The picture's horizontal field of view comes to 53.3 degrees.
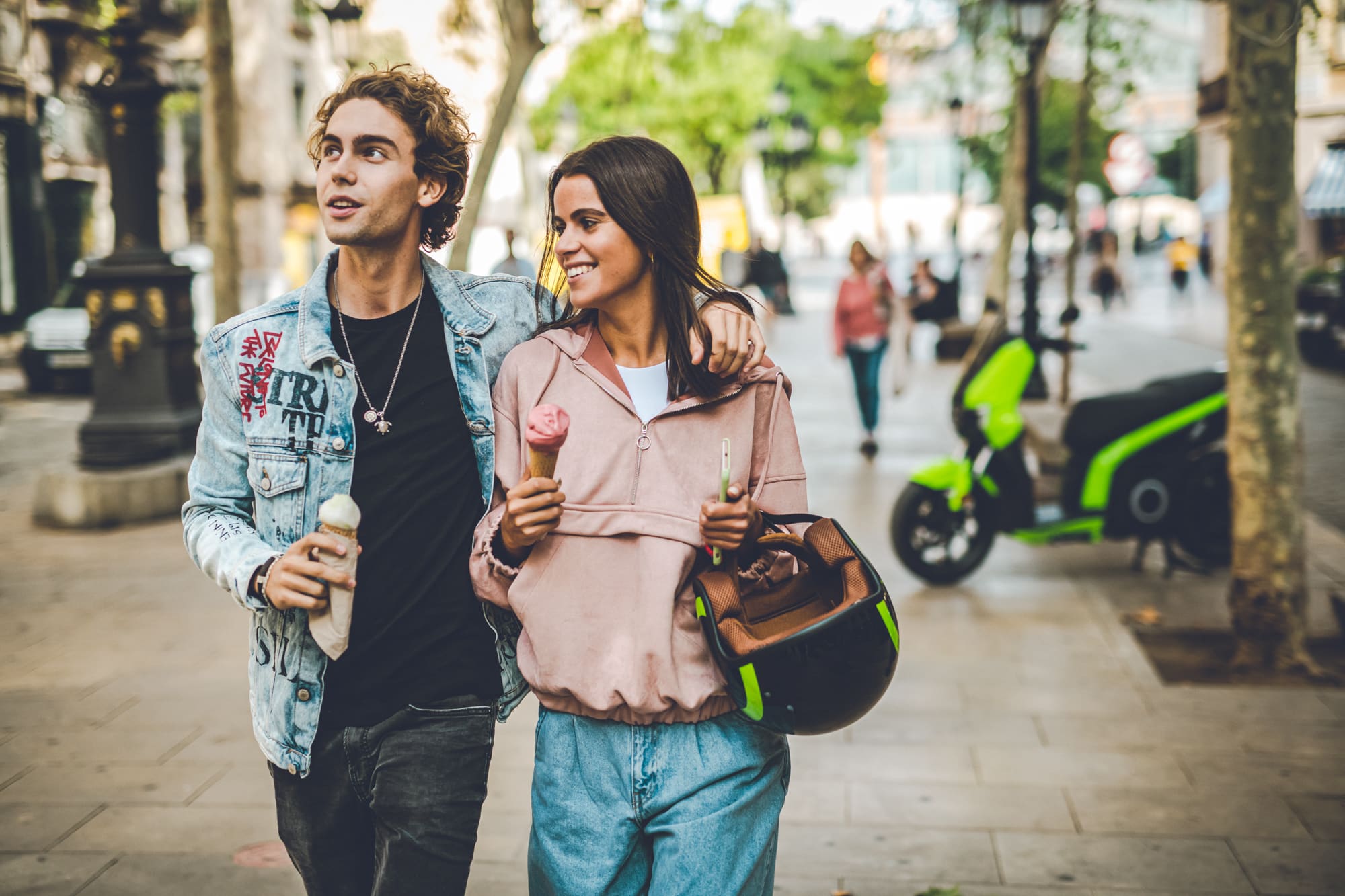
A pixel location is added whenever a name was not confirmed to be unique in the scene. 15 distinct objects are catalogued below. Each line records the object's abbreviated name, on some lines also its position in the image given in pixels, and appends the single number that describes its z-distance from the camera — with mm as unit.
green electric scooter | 7312
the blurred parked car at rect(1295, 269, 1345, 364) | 19359
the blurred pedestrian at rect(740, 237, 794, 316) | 27312
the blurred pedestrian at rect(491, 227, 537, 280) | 14391
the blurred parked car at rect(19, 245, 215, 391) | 17609
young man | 2428
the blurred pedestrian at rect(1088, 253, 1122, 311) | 33344
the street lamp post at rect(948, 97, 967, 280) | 25642
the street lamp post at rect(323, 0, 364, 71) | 11188
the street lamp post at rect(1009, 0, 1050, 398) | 12109
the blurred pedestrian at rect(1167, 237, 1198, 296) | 34750
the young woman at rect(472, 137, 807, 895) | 2256
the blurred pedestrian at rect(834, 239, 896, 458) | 11594
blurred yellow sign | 27656
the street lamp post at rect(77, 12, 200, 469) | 9484
